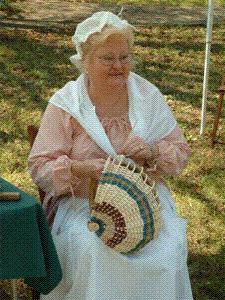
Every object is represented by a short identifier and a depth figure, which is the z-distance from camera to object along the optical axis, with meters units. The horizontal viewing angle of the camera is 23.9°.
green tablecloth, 2.32
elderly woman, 2.76
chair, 3.16
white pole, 5.35
